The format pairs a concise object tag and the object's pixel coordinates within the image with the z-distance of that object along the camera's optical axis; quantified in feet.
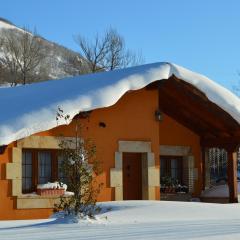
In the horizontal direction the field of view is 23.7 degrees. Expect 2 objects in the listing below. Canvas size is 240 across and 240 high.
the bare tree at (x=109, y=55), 145.38
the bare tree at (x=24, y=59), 150.61
